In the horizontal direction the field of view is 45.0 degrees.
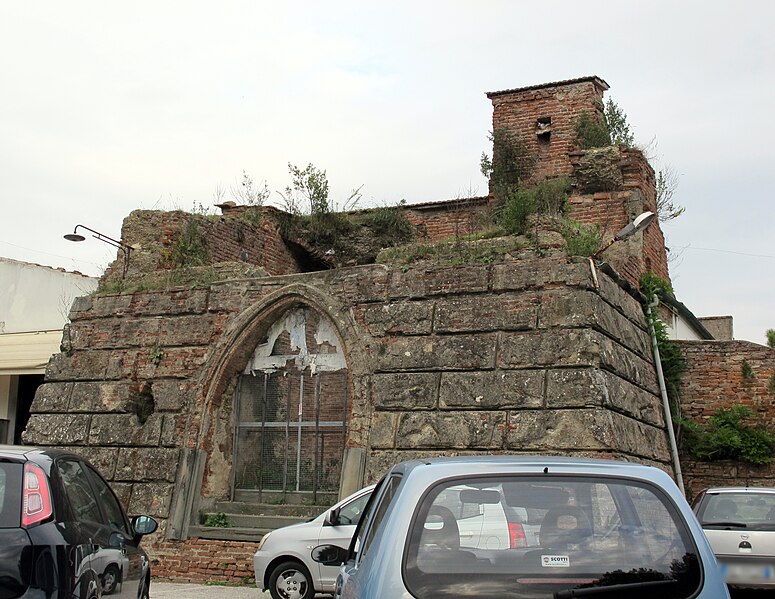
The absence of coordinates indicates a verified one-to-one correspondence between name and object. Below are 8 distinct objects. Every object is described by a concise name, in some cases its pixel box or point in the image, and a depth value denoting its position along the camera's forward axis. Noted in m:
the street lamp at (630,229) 12.27
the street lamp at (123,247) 15.84
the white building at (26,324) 19.67
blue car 3.74
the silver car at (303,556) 10.27
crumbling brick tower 14.80
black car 4.70
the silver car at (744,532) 9.84
